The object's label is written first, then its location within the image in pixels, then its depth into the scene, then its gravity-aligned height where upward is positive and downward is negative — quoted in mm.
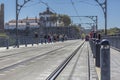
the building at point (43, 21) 166188 +3555
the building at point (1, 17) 131500 +4176
